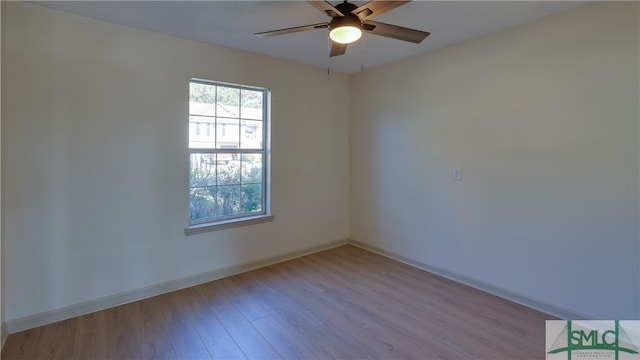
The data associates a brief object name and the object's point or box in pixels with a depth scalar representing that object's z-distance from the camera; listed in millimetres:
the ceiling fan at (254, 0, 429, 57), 1773
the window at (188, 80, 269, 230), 3131
